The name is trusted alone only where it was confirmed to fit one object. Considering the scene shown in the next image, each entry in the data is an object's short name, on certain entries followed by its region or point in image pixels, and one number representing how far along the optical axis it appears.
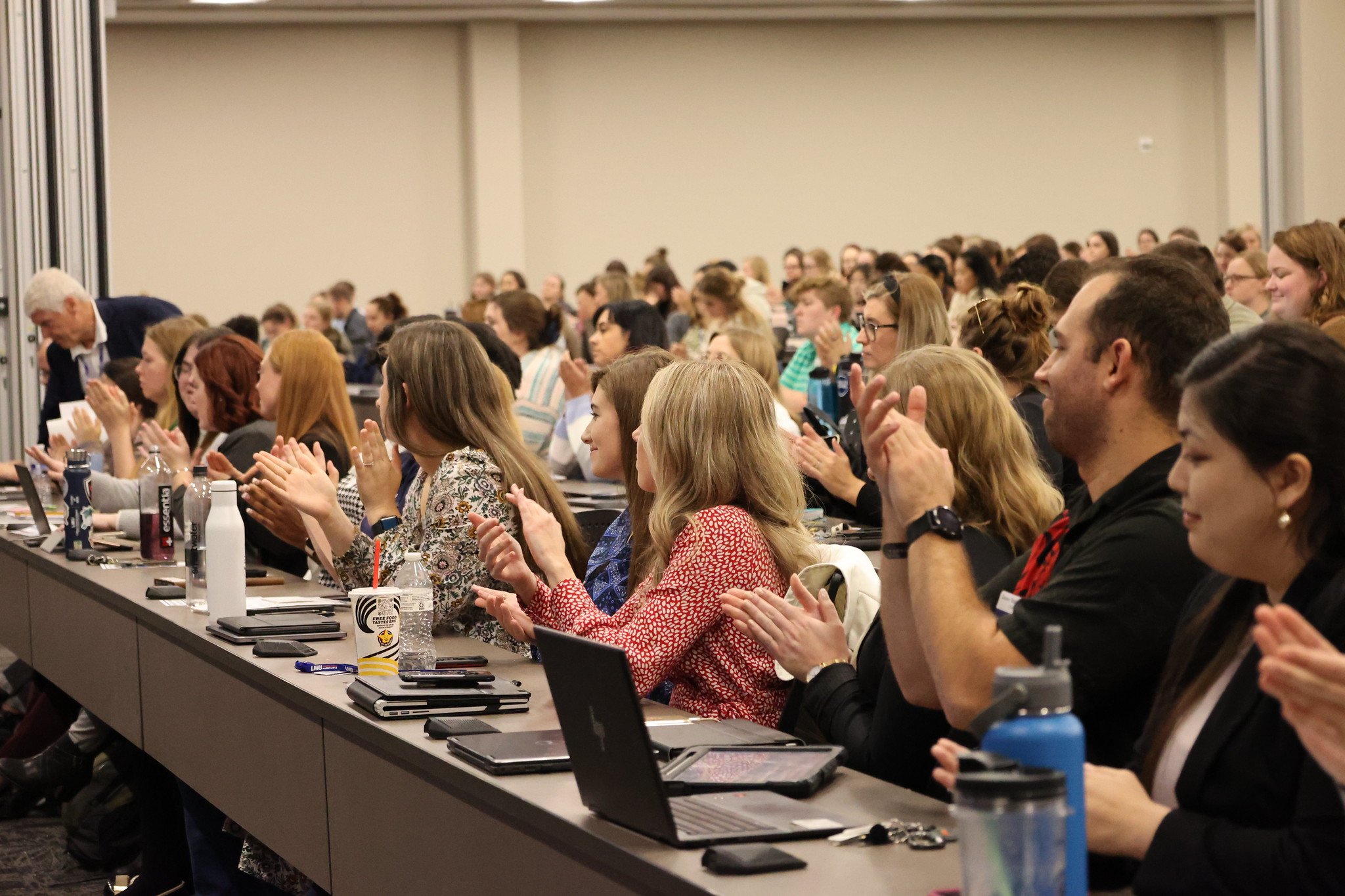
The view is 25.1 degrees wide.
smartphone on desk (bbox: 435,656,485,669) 5.02
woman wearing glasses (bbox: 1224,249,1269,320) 13.39
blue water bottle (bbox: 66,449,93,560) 7.63
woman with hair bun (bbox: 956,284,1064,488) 6.70
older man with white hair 12.03
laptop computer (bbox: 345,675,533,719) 4.26
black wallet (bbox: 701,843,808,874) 2.83
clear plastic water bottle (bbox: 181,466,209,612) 6.32
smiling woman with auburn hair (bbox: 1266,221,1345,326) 9.80
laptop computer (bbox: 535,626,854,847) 2.98
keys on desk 3.01
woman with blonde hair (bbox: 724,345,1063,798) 4.26
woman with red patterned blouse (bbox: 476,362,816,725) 4.67
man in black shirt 3.26
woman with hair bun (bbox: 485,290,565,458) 13.01
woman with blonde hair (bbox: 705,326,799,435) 10.49
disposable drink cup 4.70
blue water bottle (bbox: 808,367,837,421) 11.76
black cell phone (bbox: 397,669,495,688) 4.41
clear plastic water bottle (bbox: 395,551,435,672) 4.84
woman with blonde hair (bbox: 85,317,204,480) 9.53
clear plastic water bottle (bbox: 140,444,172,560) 7.55
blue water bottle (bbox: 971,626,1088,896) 2.35
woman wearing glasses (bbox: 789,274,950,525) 8.79
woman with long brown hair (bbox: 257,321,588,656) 5.75
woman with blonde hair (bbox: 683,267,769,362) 15.54
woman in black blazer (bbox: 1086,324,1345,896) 2.62
